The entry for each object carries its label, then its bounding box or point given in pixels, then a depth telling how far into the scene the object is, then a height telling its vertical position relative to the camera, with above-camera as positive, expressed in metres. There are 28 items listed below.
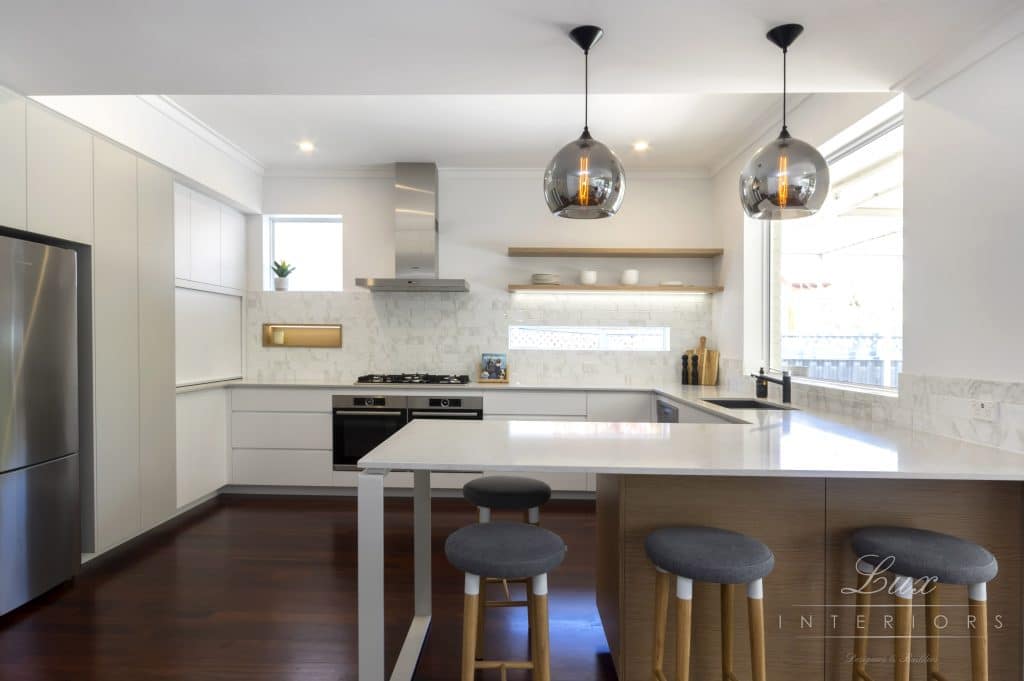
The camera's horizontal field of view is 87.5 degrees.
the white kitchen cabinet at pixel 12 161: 2.41 +0.80
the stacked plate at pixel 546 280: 4.39 +0.47
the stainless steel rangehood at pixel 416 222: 4.44 +0.96
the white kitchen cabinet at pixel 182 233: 3.69 +0.73
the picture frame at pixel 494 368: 4.57 -0.27
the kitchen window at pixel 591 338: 4.68 -0.01
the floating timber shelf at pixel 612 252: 4.36 +0.70
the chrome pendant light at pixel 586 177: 1.84 +0.56
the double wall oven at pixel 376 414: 4.14 -0.60
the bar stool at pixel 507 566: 1.51 -0.65
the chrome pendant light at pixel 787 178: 1.75 +0.53
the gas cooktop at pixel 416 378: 4.34 -0.34
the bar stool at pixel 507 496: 2.05 -0.62
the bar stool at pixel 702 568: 1.46 -0.64
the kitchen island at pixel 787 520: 1.63 -0.60
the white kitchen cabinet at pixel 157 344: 3.27 -0.04
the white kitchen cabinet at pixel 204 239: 3.88 +0.73
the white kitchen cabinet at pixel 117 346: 2.93 -0.05
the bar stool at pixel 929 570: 1.43 -0.64
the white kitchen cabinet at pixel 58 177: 2.55 +0.80
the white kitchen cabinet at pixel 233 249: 4.33 +0.74
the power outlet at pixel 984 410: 1.87 -0.26
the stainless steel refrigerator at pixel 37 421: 2.38 -0.40
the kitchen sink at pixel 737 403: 3.31 -0.41
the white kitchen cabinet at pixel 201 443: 3.73 -0.78
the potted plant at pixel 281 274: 4.64 +0.55
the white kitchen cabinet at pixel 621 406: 4.07 -0.52
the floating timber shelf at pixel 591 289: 4.34 +0.40
